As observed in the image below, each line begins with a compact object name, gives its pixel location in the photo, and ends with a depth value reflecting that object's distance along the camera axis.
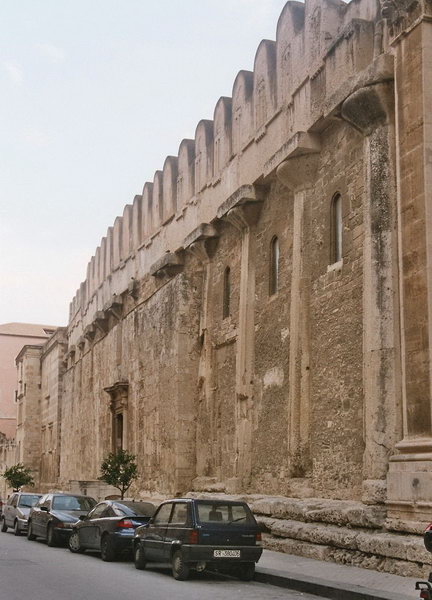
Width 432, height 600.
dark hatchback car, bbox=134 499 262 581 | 12.77
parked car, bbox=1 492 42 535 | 24.78
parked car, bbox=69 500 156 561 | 15.84
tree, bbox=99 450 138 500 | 24.81
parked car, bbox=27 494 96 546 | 19.86
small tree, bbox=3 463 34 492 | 44.46
